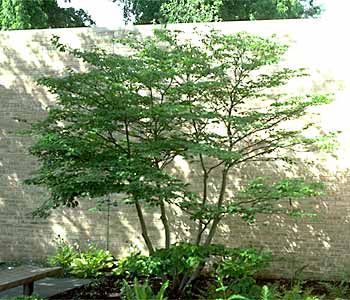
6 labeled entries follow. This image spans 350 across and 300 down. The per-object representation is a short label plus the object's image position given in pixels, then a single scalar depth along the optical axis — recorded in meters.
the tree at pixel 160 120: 6.40
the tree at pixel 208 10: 15.44
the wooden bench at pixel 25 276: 5.84
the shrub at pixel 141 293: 4.81
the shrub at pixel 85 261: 8.38
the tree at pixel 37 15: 15.08
